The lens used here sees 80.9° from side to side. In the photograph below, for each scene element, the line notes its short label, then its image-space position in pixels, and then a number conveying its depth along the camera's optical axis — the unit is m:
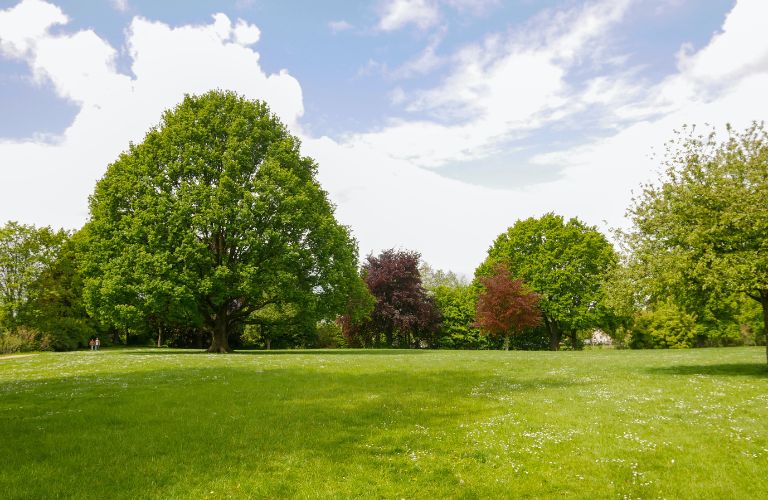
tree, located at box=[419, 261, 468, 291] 147.25
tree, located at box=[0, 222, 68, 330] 59.25
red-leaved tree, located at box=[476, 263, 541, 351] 59.09
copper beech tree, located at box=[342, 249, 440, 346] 69.56
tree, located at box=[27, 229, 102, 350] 60.09
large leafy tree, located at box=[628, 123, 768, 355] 22.05
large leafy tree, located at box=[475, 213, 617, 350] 64.62
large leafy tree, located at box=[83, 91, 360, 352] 38.78
